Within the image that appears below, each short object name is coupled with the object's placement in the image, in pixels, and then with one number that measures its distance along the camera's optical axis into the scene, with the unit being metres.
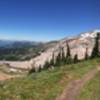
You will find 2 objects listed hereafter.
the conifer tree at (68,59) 71.35
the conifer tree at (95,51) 67.33
